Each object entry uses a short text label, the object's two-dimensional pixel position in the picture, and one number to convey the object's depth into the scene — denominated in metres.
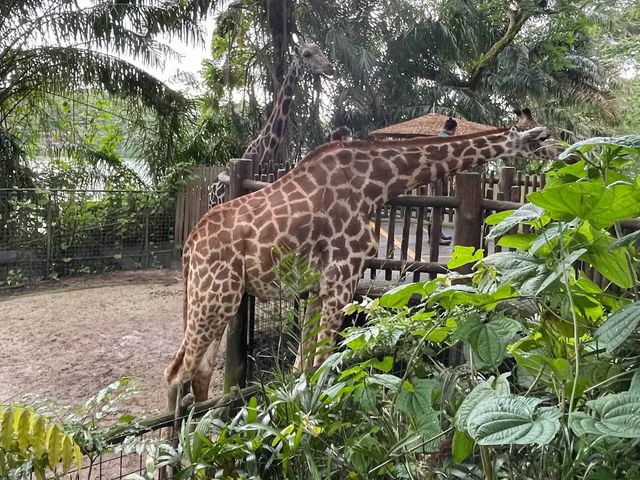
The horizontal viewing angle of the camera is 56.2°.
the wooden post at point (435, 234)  3.69
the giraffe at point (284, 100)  6.59
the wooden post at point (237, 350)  4.01
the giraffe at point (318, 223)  3.41
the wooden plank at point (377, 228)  3.85
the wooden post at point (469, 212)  3.46
